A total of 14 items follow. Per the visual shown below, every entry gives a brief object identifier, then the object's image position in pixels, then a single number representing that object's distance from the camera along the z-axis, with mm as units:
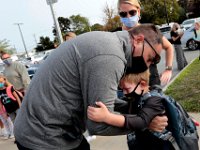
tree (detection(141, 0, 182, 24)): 48406
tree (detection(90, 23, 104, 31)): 68400
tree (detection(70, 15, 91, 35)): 79312
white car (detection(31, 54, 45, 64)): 38312
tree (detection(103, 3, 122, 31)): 47703
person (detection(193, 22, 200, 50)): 9262
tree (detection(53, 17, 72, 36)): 76906
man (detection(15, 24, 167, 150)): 1683
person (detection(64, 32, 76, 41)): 5203
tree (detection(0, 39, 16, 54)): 80125
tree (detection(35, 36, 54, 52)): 69312
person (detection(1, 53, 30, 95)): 6289
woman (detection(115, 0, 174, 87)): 3256
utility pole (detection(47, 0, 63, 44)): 8016
